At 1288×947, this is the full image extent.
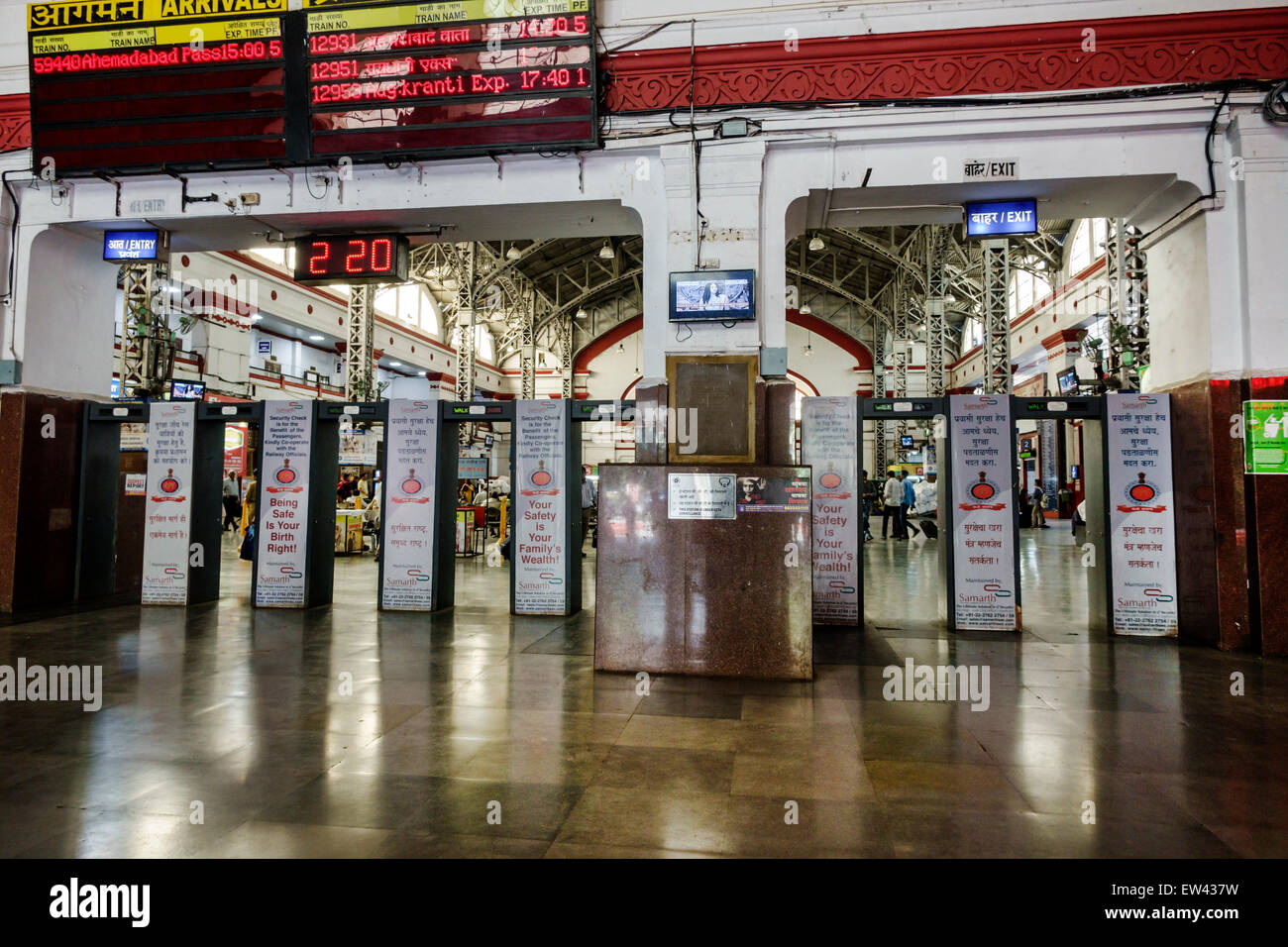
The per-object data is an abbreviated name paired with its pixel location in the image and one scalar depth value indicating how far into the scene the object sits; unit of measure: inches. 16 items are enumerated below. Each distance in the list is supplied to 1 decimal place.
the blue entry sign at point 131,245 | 315.6
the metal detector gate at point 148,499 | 322.7
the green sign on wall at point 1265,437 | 242.4
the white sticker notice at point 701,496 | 208.1
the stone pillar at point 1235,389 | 243.4
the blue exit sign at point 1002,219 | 271.0
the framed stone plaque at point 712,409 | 245.9
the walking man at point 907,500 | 705.3
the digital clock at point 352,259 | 293.6
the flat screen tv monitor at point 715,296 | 257.1
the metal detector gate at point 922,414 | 289.9
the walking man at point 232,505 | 730.2
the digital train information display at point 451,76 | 257.9
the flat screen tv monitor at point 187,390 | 634.2
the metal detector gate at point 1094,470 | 279.3
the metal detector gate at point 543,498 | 306.3
